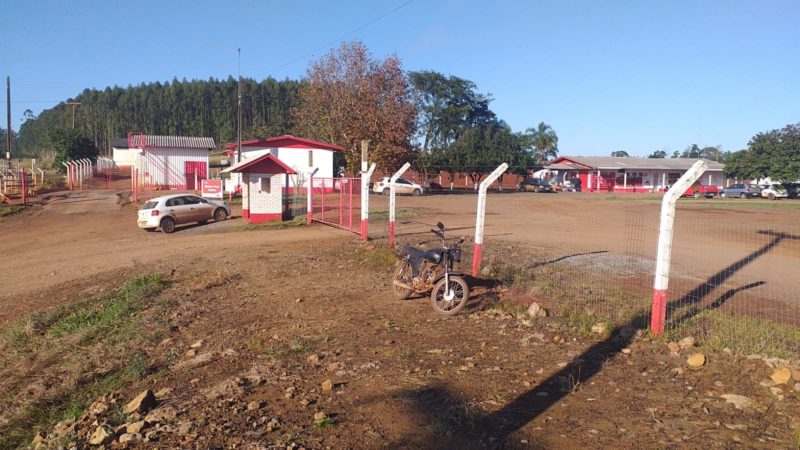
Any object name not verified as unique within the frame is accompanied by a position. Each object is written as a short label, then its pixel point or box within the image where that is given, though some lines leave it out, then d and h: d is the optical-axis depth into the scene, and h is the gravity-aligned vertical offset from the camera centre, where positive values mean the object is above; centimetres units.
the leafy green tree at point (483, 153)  6438 +184
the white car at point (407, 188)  4609 -143
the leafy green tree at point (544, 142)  10669 +515
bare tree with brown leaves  4662 +475
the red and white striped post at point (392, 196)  1415 -65
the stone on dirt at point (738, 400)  502 -183
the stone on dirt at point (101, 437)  510 -227
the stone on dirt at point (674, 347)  627 -174
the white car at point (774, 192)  5566 -134
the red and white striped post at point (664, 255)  662 -87
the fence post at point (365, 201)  1589 -85
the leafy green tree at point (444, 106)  8806 +904
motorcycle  856 -156
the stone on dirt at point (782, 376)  537 -172
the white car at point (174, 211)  2289 -183
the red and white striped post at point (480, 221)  999 -83
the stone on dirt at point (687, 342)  631 -170
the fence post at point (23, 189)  3259 -155
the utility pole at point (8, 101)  4477 +432
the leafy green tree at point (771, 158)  5878 +186
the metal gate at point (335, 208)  1975 -176
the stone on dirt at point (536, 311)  784 -176
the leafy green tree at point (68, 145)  6462 +170
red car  5548 -143
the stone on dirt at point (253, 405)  545 -211
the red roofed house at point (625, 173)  7178 +11
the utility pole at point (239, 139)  4078 +171
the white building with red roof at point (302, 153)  4278 +95
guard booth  2347 -91
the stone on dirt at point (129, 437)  508 -225
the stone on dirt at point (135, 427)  525 -224
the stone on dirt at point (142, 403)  568 -222
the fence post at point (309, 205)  2300 -144
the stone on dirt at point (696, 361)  588 -176
